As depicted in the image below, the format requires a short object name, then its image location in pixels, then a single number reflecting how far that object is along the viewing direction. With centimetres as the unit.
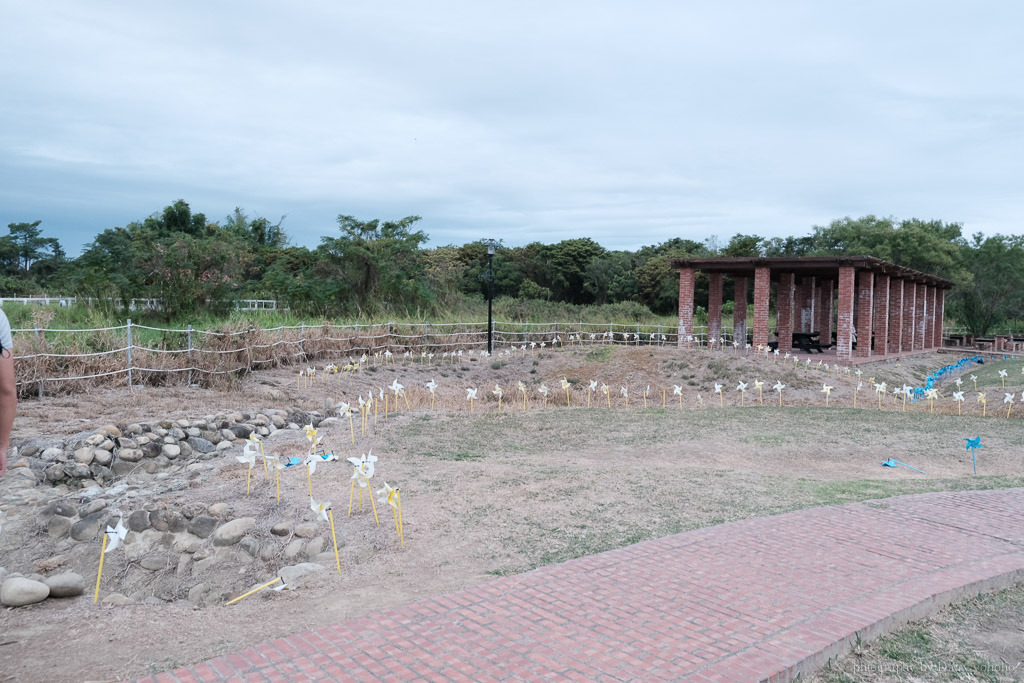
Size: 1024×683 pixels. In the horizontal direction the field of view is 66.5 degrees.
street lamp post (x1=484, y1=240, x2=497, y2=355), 2322
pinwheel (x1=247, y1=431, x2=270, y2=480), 774
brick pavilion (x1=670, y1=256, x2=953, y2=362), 2309
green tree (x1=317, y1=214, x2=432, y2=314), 2836
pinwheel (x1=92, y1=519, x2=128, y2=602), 546
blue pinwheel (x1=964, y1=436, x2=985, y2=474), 904
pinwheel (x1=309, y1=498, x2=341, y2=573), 560
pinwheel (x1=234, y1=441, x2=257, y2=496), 720
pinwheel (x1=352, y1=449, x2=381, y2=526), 629
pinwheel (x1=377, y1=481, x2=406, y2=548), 593
